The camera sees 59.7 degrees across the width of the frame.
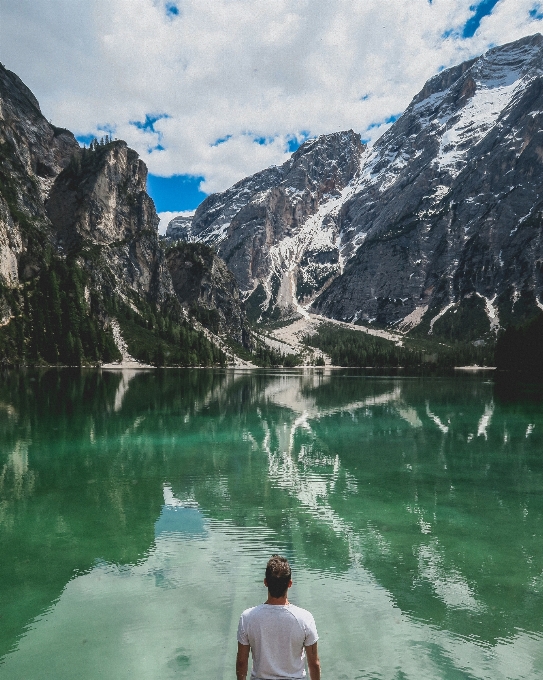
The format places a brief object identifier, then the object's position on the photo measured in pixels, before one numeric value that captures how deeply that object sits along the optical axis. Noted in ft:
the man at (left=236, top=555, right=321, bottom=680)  19.21
